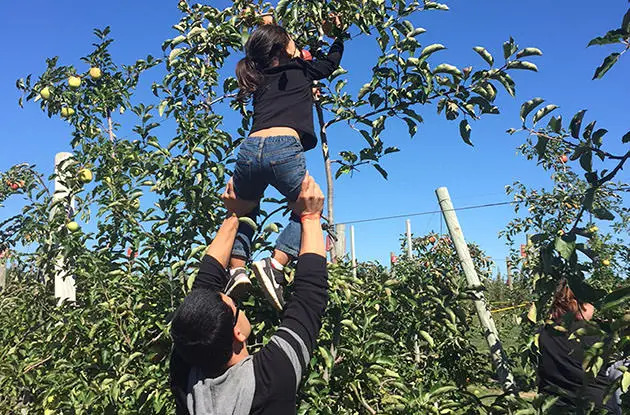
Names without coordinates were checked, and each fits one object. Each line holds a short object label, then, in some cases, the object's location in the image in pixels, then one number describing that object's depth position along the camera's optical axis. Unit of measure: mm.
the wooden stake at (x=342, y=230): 6628
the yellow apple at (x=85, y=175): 2965
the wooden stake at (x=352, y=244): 14218
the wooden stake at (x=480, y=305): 1831
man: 1459
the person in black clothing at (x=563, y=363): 2518
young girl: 2037
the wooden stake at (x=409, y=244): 8605
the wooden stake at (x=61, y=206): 3021
